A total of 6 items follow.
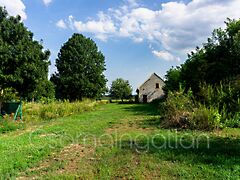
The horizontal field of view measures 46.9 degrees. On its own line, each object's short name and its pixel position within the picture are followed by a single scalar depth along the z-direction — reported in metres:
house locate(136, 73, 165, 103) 61.44
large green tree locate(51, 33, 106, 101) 41.34
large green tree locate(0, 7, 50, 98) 15.62
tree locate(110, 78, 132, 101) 73.25
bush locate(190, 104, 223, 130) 11.38
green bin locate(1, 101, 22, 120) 17.48
